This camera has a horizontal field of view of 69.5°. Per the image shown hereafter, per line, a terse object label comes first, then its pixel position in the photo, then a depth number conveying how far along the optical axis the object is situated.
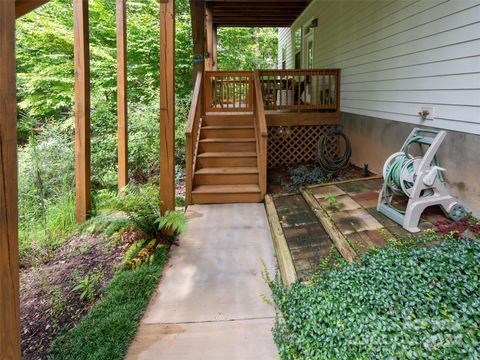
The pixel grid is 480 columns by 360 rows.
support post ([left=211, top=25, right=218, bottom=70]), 9.91
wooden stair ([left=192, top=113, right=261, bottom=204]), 5.34
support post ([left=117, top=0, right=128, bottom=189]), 5.07
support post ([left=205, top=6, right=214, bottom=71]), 9.16
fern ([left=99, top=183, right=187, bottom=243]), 3.67
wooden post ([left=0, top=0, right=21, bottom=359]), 1.29
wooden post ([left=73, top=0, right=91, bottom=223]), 4.34
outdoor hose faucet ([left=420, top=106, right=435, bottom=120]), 3.97
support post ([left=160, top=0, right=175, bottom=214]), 3.89
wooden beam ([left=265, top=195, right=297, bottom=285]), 2.98
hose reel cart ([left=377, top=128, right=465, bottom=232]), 3.25
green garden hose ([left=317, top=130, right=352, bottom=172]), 6.00
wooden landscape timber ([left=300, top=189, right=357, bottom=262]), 3.04
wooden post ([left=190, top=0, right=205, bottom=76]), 6.20
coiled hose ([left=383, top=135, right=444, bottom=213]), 3.44
